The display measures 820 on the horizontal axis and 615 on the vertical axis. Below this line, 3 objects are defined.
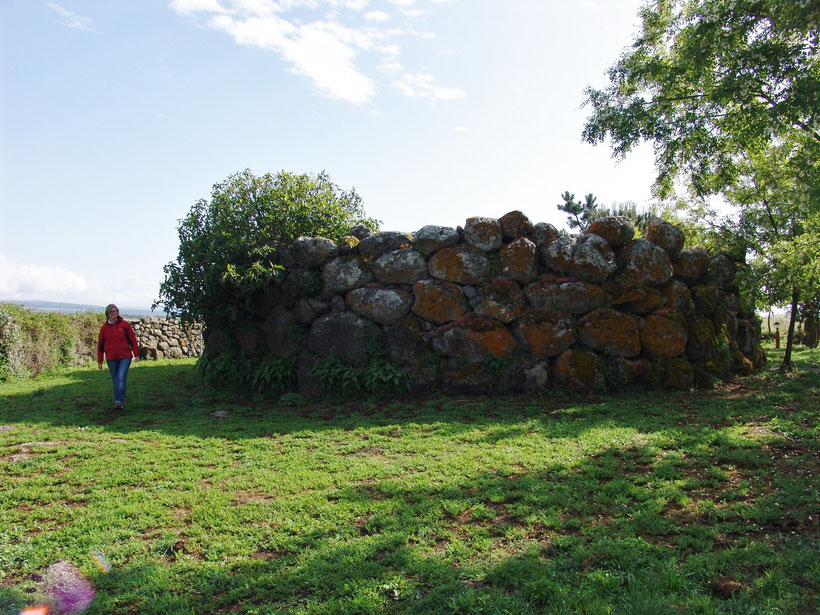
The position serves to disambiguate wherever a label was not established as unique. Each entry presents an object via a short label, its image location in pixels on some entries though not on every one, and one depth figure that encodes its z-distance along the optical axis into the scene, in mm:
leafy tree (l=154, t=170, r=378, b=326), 9586
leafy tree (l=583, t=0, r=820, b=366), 8375
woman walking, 8617
